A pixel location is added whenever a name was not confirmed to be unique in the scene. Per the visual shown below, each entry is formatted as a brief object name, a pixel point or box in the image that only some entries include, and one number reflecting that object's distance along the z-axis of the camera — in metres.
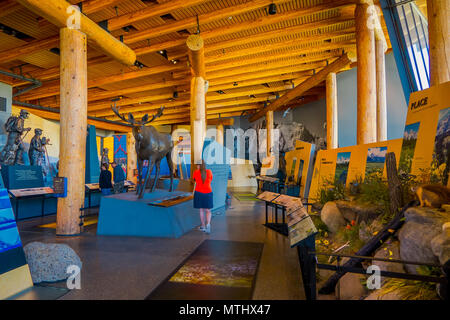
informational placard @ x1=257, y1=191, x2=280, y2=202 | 4.88
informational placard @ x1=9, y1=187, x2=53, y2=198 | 6.06
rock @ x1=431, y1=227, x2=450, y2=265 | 1.67
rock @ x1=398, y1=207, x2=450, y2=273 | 1.90
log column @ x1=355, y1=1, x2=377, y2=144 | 5.31
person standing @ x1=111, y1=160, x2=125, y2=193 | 7.74
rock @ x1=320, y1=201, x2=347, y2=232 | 3.60
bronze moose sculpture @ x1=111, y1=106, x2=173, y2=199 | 4.90
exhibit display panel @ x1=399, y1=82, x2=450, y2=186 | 2.62
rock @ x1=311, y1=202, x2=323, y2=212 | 4.44
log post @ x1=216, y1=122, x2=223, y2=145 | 16.61
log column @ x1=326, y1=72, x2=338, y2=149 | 8.91
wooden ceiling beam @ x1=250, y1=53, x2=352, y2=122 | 8.13
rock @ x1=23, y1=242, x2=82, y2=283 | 2.81
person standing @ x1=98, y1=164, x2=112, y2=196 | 7.40
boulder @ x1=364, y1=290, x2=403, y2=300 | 1.86
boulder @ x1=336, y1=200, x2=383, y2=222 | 3.08
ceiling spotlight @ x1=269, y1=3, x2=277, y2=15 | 5.39
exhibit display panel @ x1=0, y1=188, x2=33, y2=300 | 2.38
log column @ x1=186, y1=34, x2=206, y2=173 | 6.88
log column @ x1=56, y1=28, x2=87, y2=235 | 4.77
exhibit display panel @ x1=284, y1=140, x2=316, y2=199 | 7.05
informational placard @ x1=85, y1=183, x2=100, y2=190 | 7.84
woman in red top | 4.82
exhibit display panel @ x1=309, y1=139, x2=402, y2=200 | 3.98
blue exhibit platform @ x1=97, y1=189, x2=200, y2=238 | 4.70
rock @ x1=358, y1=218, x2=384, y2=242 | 2.72
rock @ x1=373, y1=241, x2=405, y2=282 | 2.17
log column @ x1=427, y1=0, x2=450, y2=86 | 3.09
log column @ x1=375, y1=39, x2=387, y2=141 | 6.57
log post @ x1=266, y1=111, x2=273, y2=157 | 13.69
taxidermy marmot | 2.24
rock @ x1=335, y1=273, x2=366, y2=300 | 2.36
